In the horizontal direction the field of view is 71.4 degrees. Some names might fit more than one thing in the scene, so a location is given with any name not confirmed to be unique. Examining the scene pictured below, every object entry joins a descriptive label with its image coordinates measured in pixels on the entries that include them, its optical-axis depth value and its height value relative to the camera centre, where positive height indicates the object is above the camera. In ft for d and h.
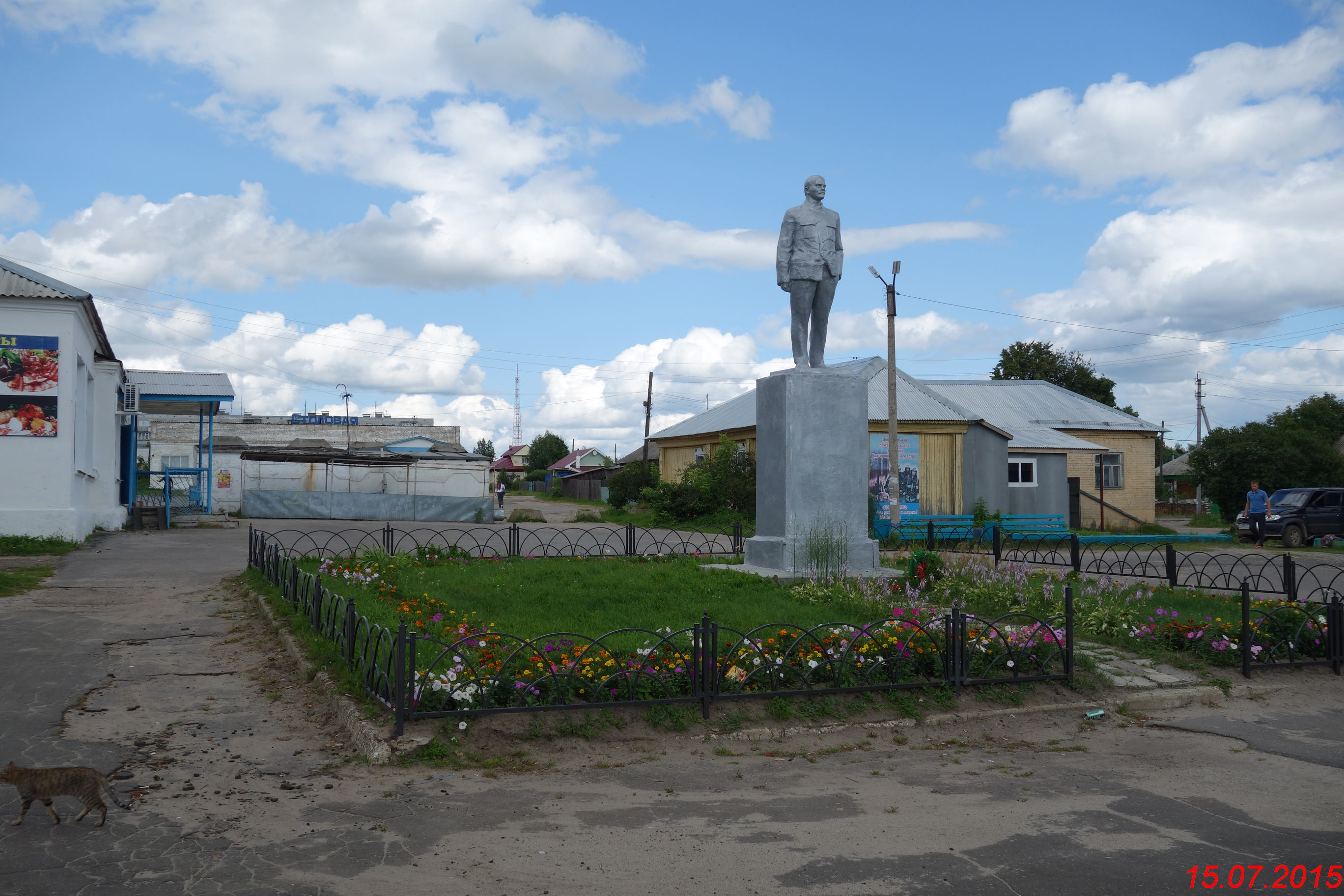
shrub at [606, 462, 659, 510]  128.47 +0.82
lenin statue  39.63 +9.58
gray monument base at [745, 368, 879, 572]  38.06 +1.01
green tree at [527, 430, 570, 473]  317.63 +13.38
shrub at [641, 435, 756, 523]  93.91 +0.12
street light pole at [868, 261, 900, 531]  72.33 +6.37
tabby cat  14.66 -4.59
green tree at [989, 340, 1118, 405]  167.84 +21.40
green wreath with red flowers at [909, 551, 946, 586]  36.32 -3.09
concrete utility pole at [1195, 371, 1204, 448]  185.26 +16.20
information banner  88.63 +1.64
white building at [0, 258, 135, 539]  62.13 +6.04
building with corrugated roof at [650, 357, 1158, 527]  89.25 +4.53
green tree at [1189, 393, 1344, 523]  114.32 +3.30
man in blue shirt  80.12 -1.87
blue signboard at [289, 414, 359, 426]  209.46 +16.28
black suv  81.35 -2.70
